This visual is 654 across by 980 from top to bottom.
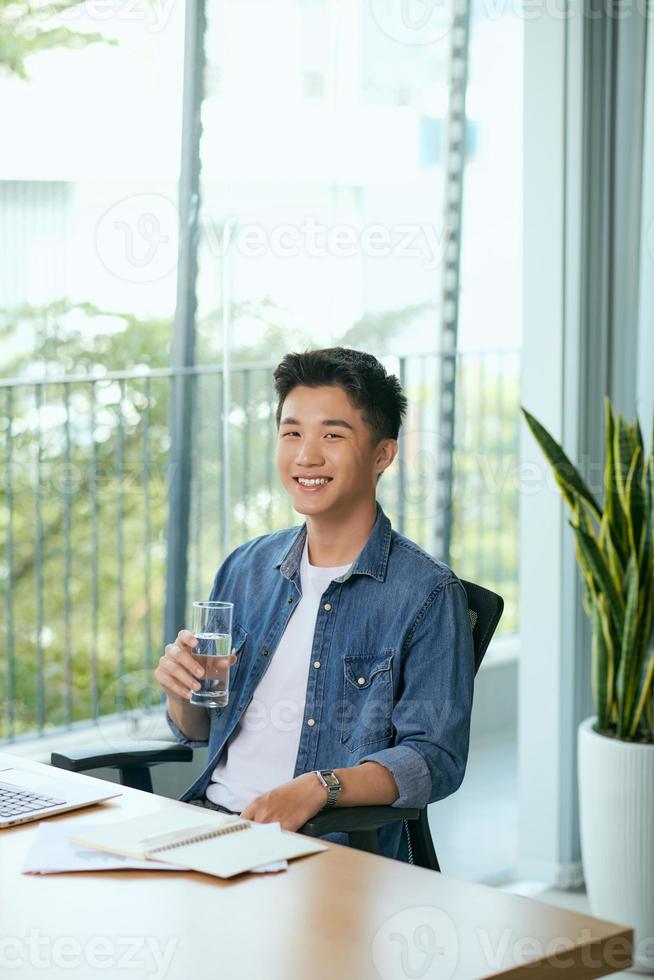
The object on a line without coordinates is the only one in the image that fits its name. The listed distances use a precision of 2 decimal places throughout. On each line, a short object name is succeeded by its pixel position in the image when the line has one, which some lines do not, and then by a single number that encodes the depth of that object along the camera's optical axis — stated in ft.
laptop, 11.92
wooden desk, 10.54
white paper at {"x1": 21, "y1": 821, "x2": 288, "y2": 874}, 11.26
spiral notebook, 11.30
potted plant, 16.82
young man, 13.02
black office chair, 12.47
